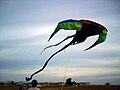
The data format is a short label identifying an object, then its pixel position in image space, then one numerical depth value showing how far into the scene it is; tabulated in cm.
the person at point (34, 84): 321
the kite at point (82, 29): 400
